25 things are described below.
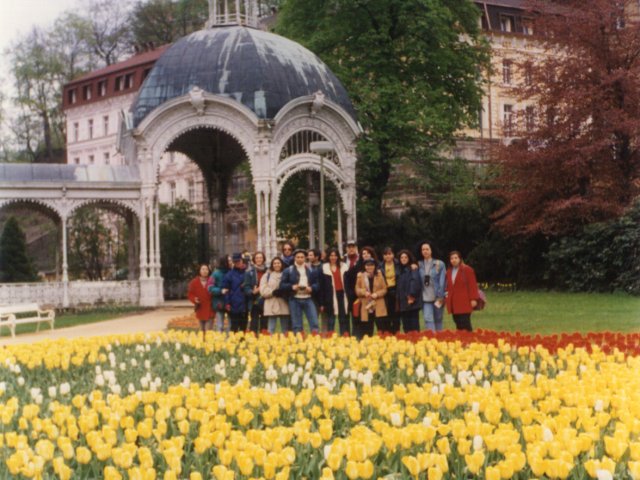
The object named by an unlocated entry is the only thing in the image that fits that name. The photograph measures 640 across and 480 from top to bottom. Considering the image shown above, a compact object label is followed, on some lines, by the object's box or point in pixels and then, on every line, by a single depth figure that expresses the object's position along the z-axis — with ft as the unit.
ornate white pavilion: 98.58
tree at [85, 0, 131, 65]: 247.09
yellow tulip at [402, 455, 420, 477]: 17.89
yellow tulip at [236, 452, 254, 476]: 18.14
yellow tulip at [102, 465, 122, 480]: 18.51
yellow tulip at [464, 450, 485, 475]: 17.71
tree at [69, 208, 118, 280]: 140.56
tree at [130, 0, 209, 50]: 244.40
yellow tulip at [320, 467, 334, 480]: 17.06
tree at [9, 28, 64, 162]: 231.91
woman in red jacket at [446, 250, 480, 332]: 54.13
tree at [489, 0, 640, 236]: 102.17
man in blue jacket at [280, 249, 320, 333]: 56.75
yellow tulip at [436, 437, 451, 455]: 19.72
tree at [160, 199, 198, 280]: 130.52
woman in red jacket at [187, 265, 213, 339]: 61.72
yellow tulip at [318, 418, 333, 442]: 20.74
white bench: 81.90
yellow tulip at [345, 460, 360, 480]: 17.30
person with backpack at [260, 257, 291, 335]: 57.52
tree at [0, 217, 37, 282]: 156.04
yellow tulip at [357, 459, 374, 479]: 17.34
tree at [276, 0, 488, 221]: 118.83
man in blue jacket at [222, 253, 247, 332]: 59.36
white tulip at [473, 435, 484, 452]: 19.29
